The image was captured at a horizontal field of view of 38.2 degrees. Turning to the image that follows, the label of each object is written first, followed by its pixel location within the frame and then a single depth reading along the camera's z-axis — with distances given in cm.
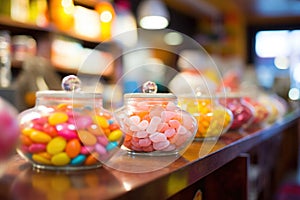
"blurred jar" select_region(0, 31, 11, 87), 305
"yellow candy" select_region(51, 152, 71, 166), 74
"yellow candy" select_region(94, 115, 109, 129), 80
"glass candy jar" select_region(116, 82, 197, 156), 93
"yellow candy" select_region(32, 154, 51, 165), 75
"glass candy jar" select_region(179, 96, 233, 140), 114
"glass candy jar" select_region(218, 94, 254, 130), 158
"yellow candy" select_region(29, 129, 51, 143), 75
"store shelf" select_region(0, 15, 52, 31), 322
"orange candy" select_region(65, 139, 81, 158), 74
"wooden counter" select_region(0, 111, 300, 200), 59
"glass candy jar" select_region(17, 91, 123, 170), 75
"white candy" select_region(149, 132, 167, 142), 92
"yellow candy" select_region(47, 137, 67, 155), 74
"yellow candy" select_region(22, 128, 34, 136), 77
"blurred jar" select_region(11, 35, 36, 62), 341
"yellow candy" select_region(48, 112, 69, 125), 77
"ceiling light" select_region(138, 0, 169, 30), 476
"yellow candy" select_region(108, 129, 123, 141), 80
